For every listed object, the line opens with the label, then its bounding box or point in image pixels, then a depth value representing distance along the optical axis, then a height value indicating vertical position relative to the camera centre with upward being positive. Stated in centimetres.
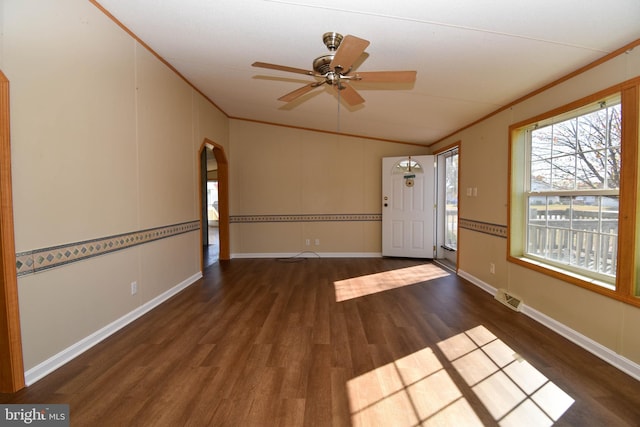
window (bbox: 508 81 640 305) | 201 +7
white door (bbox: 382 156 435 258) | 536 -9
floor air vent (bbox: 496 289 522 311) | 305 -109
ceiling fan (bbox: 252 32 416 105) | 193 +95
